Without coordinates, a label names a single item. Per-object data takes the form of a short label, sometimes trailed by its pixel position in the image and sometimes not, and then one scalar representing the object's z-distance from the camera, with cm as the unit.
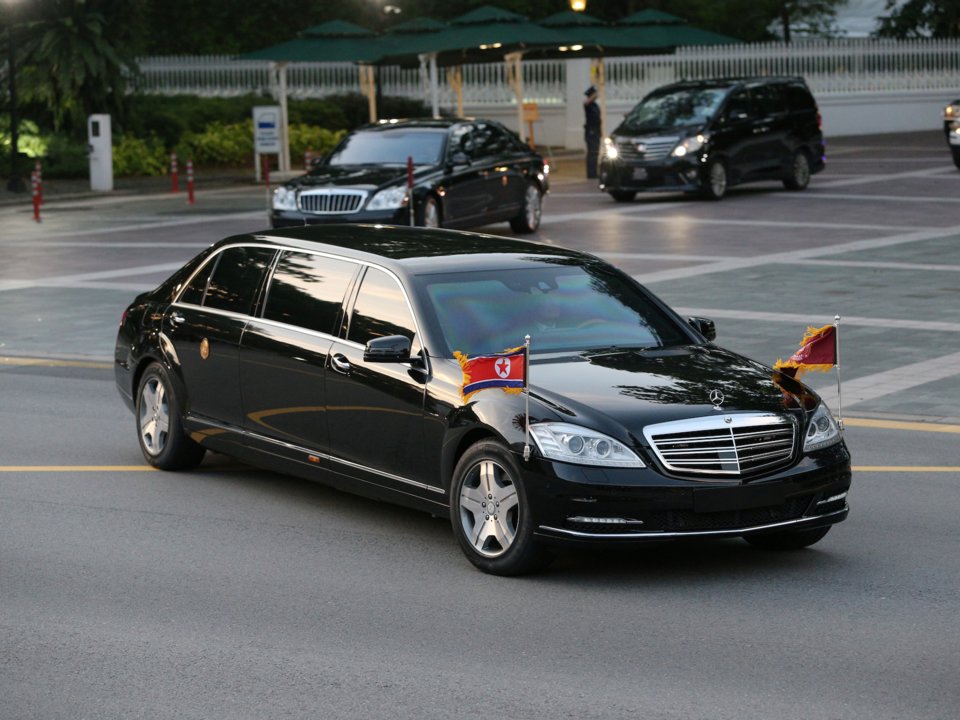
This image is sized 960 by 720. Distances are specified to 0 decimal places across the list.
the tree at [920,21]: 5750
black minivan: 3083
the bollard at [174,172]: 3631
